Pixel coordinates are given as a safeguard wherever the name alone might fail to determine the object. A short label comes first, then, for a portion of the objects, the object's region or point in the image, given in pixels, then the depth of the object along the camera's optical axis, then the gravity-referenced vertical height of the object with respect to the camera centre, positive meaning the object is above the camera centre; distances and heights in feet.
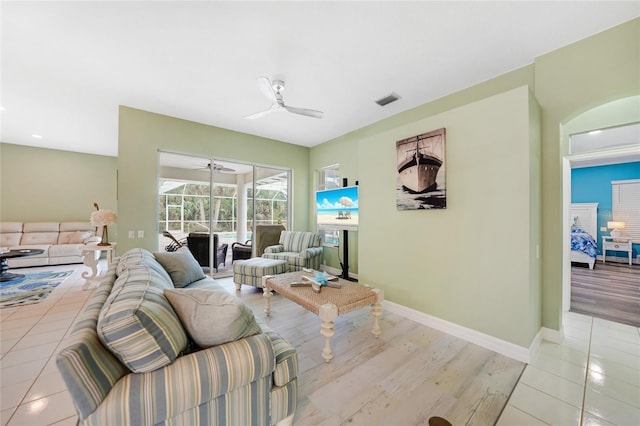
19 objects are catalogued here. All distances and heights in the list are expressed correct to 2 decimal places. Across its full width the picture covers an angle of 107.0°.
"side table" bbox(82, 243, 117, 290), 13.50 -2.54
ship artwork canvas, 9.15 +1.72
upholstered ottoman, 12.91 -3.14
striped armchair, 14.35 -2.45
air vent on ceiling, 11.77 +5.86
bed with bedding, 17.87 -1.52
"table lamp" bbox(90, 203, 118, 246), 13.34 -0.27
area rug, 11.39 -4.17
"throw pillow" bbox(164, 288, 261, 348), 4.08 -1.80
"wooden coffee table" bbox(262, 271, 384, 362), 7.14 -2.89
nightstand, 18.71 -2.40
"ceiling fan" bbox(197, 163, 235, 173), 16.01 +3.20
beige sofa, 18.20 -2.20
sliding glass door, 14.97 +0.73
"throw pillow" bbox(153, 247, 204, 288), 9.12 -2.15
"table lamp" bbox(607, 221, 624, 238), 19.33 -1.12
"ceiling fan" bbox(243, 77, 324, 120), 8.74 +4.71
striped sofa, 3.13 -2.41
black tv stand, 15.28 -2.72
